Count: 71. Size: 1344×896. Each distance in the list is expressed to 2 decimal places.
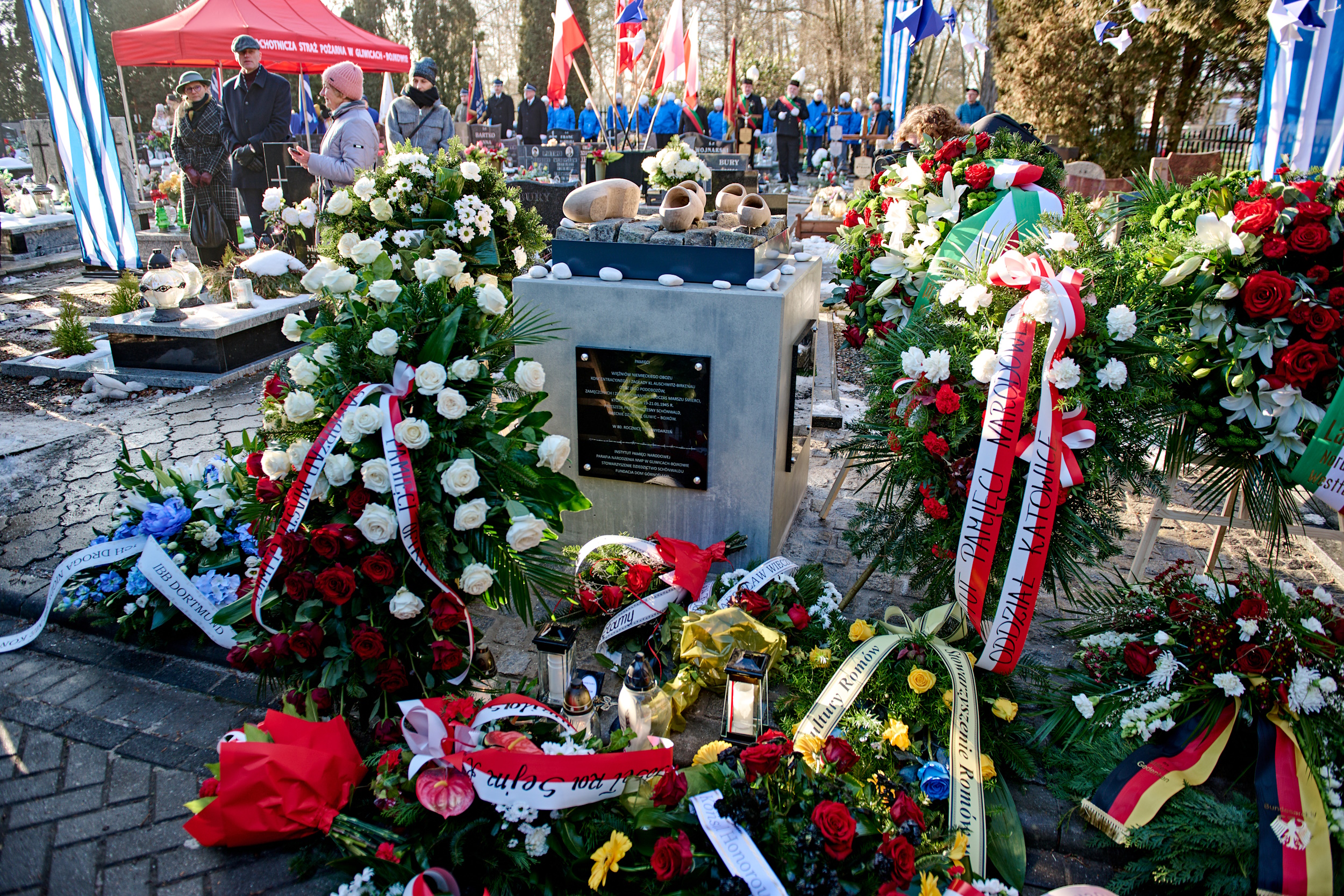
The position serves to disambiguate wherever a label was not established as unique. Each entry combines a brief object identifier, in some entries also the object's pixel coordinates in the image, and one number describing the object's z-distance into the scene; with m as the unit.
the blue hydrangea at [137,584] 3.16
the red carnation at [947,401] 2.66
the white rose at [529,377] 2.88
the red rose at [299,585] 2.54
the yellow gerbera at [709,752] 2.42
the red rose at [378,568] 2.51
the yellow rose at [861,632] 2.86
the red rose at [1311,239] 2.66
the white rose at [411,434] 2.60
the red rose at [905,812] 2.09
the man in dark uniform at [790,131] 18.27
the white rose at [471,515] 2.57
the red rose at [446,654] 2.58
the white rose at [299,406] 2.70
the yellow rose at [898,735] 2.46
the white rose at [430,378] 2.67
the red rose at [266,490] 2.78
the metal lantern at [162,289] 6.12
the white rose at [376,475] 2.56
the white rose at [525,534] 2.62
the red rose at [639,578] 3.25
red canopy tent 12.54
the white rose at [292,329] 2.98
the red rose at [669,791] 2.13
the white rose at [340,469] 2.59
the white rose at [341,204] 4.68
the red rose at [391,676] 2.59
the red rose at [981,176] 3.58
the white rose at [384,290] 2.83
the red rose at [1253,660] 2.43
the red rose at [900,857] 1.93
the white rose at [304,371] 2.79
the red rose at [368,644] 2.51
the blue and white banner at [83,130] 7.49
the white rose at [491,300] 2.93
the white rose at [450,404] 2.62
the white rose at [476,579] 2.58
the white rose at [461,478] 2.56
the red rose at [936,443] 2.68
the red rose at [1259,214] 2.71
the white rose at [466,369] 2.73
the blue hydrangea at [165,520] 3.33
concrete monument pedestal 3.32
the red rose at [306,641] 2.52
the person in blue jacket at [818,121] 20.67
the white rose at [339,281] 2.94
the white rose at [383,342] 2.70
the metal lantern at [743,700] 2.57
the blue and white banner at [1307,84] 6.29
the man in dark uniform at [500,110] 20.39
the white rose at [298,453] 2.78
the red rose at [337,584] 2.49
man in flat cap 8.48
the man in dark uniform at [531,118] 19.94
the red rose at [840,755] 2.22
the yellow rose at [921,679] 2.61
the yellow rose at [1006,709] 2.61
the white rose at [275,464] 2.76
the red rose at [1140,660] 2.59
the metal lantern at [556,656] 2.71
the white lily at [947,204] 3.63
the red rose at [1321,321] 2.62
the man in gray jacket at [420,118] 7.99
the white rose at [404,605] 2.55
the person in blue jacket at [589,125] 21.70
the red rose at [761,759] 2.12
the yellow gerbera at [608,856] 2.03
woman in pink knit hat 6.45
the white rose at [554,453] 2.85
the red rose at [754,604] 3.10
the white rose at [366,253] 3.01
